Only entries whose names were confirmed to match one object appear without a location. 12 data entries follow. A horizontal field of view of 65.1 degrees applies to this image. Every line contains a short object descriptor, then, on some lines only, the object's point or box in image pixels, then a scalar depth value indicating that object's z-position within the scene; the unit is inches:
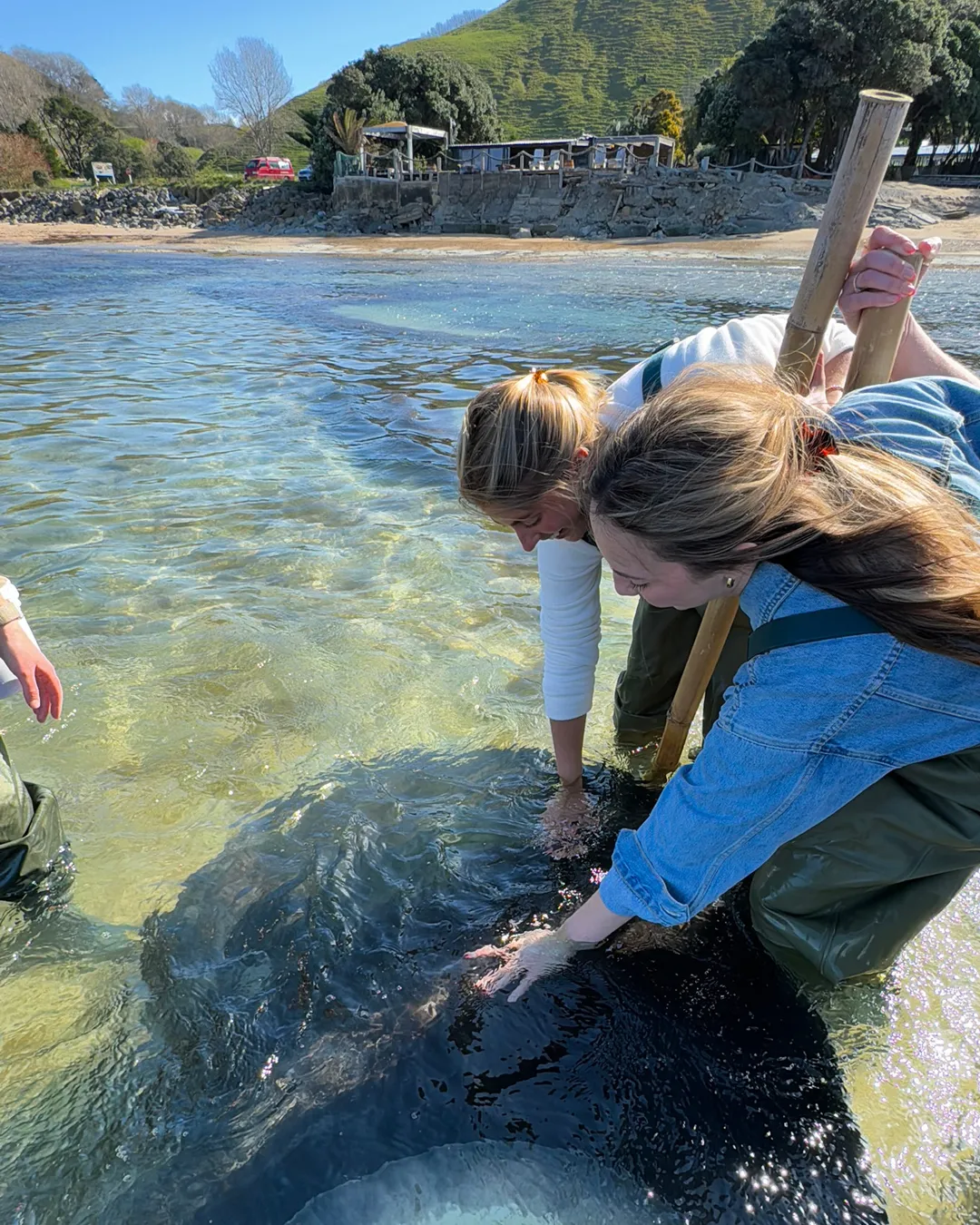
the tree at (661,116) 1573.6
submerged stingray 59.7
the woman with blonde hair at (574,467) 68.5
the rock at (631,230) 1192.2
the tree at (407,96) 1521.9
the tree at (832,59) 1105.4
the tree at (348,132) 1464.1
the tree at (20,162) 1728.6
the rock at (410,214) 1391.5
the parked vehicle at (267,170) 1839.4
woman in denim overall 46.0
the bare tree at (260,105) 2522.1
